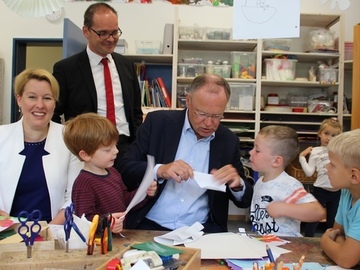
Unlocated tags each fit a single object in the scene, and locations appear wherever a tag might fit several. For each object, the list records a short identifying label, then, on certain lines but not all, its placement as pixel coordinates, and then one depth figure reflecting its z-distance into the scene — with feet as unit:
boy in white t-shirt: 4.85
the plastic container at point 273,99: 13.74
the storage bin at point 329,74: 13.38
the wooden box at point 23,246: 3.02
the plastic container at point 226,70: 13.21
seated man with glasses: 5.44
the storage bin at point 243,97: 13.25
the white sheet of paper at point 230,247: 3.49
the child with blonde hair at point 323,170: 10.90
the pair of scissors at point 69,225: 2.98
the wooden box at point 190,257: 2.71
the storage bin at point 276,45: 13.43
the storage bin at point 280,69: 13.28
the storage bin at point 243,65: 13.38
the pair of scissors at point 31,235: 2.83
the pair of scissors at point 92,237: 2.89
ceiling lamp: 7.02
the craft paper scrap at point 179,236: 3.87
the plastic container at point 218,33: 13.28
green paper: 2.87
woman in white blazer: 5.20
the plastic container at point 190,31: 13.35
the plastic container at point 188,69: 13.23
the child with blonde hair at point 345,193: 3.63
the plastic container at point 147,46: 13.21
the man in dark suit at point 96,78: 7.50
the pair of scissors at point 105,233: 3.00
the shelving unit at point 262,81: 13.16
